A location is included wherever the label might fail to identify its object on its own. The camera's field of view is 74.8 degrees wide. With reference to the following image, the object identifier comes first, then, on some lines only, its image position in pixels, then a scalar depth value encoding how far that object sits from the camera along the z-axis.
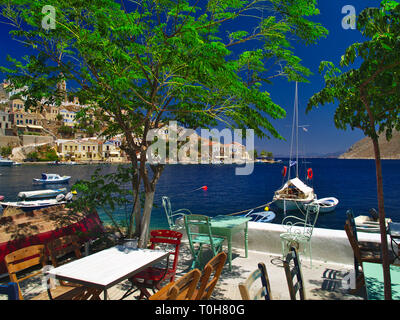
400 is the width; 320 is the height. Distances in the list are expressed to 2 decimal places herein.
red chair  3.73
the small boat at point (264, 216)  21.86
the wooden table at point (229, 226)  5.41
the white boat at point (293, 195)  28.18
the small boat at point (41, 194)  29.30
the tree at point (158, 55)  4.24
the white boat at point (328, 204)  29.38
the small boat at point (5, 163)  97.31
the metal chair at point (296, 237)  5.42
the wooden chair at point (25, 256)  3.29
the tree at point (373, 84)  2.73
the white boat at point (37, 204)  21.99
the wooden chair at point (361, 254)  4.11
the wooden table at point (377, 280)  3.28
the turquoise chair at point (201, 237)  5.19
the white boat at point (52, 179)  50.09
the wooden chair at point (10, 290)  2.10
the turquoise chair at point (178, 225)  6.80
